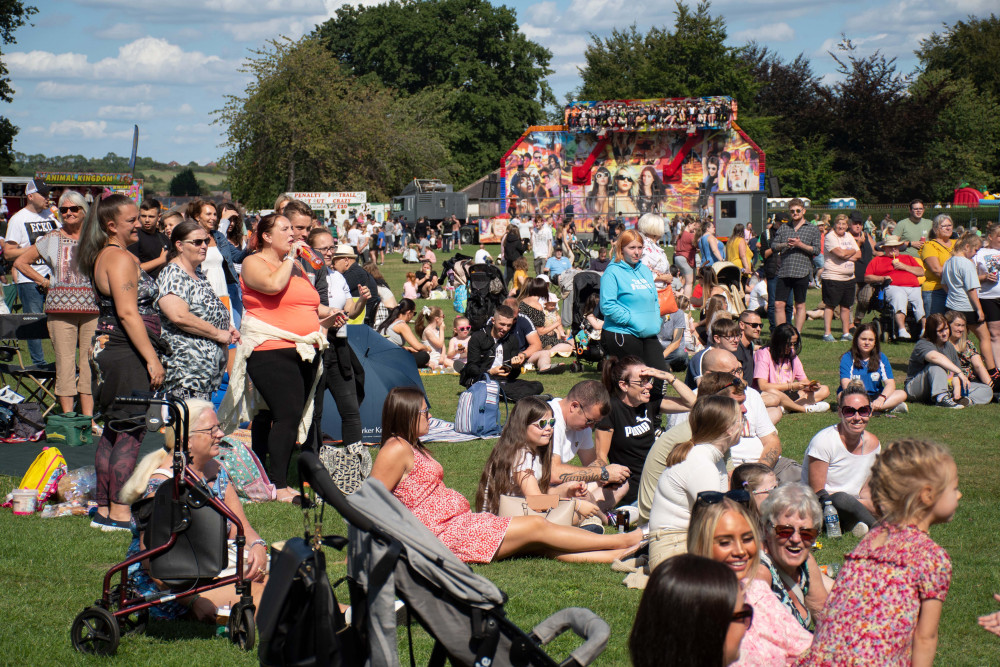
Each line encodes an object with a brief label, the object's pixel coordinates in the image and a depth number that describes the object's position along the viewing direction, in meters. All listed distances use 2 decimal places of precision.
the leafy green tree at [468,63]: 72.25
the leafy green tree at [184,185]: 98.94
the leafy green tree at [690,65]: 60.41
